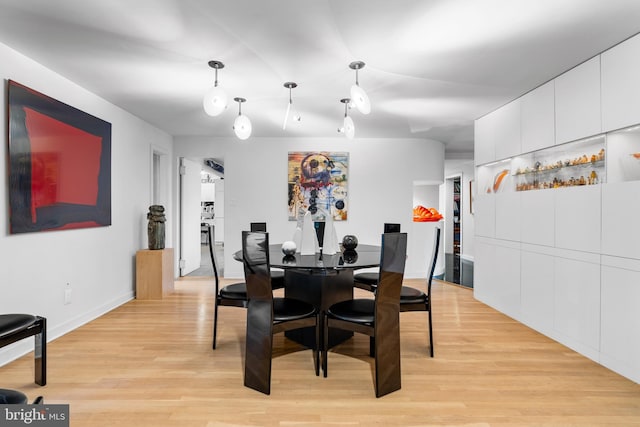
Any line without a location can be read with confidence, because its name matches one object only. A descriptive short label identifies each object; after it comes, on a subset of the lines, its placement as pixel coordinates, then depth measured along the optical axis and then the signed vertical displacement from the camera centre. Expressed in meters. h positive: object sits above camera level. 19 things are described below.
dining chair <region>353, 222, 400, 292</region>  3.28 -0.63
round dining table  2.60 -0.56
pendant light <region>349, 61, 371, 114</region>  2.64 +0.82
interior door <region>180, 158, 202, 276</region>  6.27 -0.08
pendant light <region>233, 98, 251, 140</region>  3.26 +0.76
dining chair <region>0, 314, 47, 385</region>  2.10 -0.72
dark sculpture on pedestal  4.80 -0.19
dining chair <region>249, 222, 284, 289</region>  3.36 -0.62
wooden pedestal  4.68 -0.80
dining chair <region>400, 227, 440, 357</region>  2.83 -0.69
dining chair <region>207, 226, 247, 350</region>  2.94 -0.68
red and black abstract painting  2.79 +0.41
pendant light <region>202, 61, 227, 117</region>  2.65 +0.80
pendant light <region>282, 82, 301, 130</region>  3.50 +1.22
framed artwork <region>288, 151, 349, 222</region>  6.04 +0.49
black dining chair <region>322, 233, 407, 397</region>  2.20 -0.66
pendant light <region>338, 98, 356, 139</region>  3.26 +0.75
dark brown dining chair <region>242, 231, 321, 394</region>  2.25 -0.67
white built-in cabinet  2.59 +0.01
